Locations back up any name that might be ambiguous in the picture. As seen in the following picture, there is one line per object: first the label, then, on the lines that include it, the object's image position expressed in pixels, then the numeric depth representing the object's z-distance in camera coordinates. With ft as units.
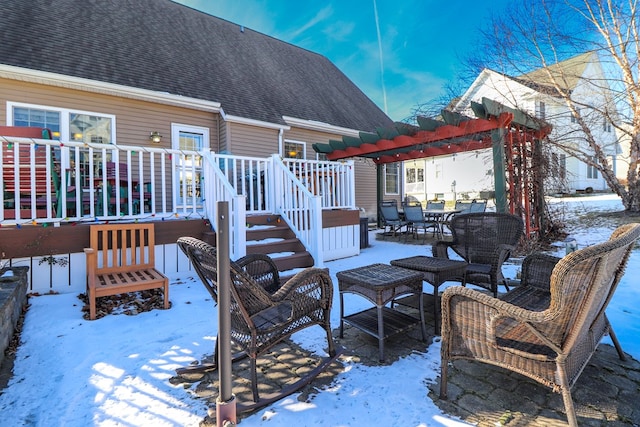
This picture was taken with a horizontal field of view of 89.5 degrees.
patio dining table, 27.92
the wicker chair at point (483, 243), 11.47
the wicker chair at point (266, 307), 6.05
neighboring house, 26.69
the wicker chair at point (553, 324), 4.84
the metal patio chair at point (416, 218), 26.82
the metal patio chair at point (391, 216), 28.43
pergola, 19.61
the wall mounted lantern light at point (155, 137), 24.01
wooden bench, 10.69
